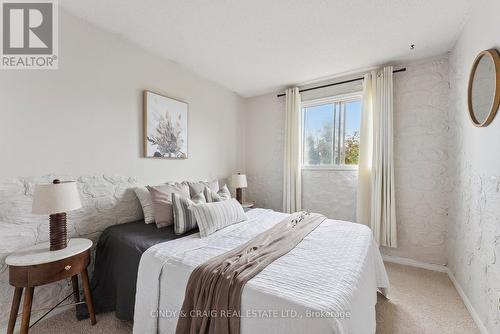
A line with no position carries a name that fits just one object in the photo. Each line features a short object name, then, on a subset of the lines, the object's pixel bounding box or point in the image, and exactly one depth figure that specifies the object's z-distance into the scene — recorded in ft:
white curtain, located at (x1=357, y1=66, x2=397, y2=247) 8.89
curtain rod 8.91
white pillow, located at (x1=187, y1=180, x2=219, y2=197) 8.26
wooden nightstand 4.42
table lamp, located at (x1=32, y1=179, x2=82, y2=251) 4.66
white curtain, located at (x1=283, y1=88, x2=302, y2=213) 11.28
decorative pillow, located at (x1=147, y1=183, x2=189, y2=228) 6.68
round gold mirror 4.72
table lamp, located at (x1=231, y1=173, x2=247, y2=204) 10.90
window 10.34
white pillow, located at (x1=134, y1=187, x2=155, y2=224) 7.01
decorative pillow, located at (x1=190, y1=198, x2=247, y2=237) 6.27
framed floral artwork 7.98
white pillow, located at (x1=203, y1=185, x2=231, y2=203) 7.97
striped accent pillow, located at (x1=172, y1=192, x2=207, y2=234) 6.26
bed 3.16
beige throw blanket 3.53
